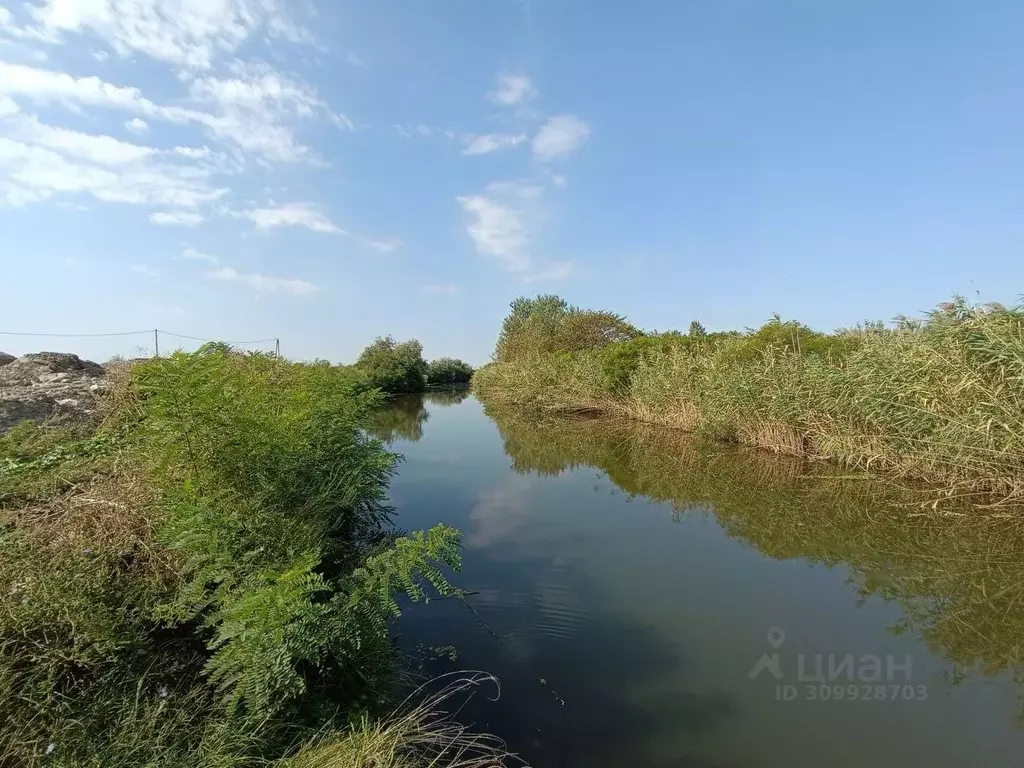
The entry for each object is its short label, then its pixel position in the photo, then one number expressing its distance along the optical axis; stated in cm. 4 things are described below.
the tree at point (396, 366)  3868
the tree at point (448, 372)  5815
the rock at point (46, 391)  680
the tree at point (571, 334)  3403
